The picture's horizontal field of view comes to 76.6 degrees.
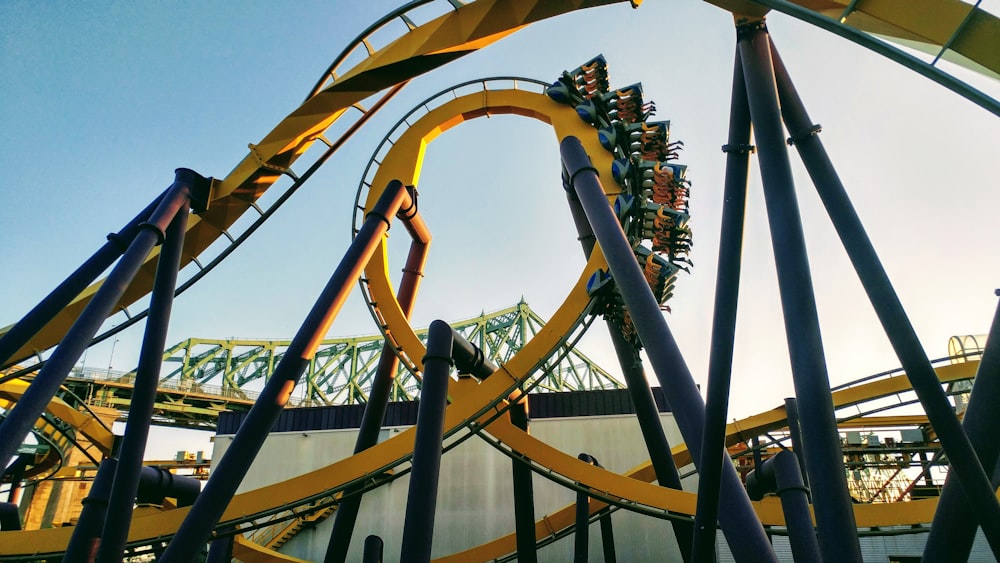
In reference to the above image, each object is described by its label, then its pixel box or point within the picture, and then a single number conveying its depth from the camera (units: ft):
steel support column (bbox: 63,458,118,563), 23.22
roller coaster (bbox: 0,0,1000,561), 13.80
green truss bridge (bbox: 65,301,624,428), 168.16
